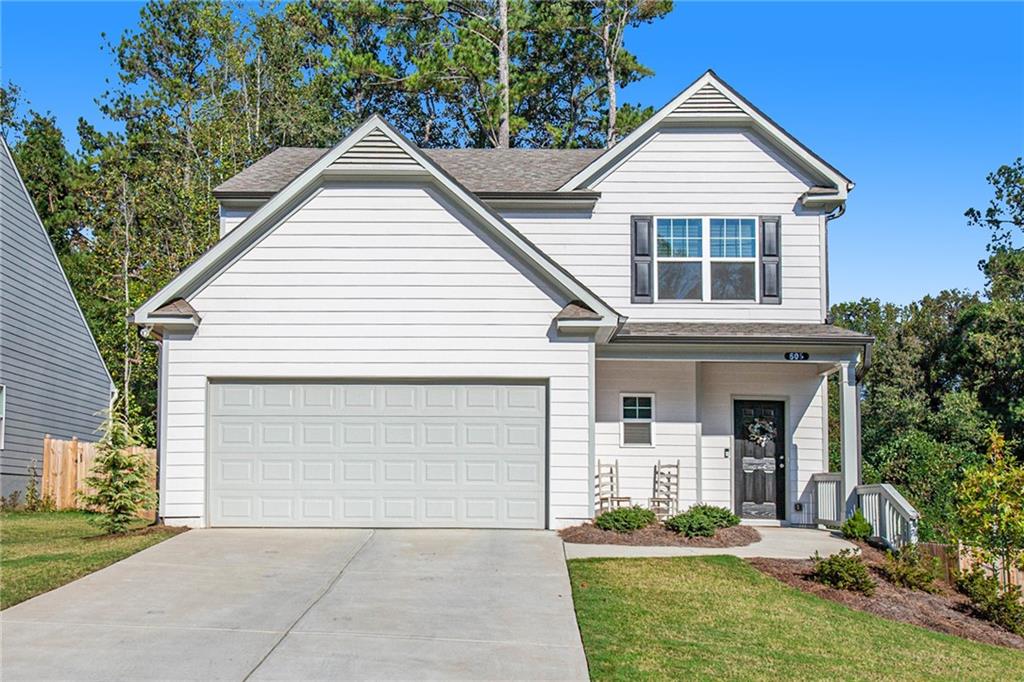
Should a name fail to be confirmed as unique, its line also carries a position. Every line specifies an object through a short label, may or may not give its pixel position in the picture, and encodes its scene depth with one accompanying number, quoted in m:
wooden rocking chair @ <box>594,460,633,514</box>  17.23
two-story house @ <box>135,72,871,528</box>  15.01
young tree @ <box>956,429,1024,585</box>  13.04
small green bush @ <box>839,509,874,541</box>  15.44
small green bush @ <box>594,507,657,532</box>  14.49
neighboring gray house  20.75
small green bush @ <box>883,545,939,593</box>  12.83
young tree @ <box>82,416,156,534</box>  14.14
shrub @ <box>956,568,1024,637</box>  11.88
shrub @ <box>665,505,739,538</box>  14.46
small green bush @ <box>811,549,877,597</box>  11.95
